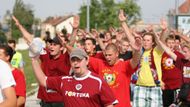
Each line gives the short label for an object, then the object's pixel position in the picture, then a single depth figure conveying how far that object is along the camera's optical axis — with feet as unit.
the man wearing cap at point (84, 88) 28.04
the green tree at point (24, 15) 485.48
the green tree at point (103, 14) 315.37
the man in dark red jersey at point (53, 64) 43.08
